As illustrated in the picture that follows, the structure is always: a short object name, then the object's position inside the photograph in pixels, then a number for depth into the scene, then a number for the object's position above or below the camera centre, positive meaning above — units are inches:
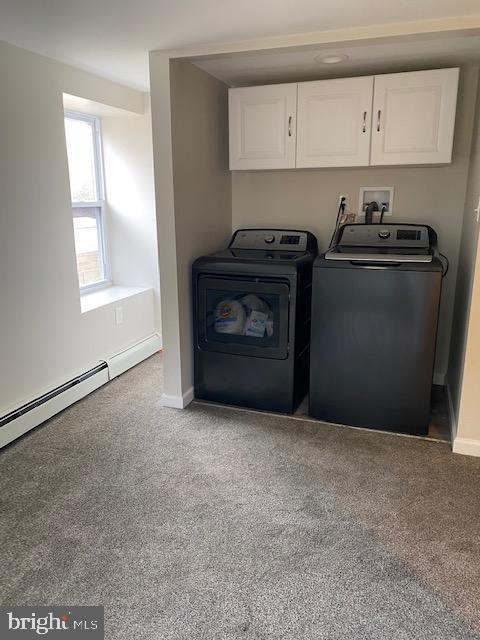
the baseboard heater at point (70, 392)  104.3 -47.5
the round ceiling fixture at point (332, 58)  103.0 +27.8
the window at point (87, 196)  142.9 -0.9
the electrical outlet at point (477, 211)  91.9 -3.7
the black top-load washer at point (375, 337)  99.5 -29.6
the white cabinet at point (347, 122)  104.9 +15.6
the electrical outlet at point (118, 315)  144.1 -35.1
